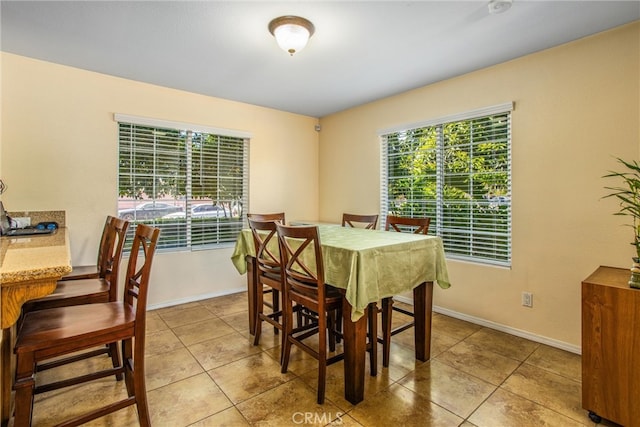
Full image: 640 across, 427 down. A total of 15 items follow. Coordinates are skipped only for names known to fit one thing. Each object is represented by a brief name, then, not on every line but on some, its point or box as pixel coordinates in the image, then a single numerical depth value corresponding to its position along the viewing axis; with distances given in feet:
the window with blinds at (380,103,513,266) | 9.78
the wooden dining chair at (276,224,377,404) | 6.31
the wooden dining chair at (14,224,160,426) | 4.37
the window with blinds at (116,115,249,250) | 11.30
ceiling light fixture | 7.22
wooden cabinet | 5.50
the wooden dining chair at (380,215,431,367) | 7.43
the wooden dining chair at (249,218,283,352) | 7.77
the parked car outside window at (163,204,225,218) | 12.38
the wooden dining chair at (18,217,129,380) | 6.44
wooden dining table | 6.04
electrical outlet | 9.10
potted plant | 7.28
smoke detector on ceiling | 6.60
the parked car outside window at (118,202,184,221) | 11.32
